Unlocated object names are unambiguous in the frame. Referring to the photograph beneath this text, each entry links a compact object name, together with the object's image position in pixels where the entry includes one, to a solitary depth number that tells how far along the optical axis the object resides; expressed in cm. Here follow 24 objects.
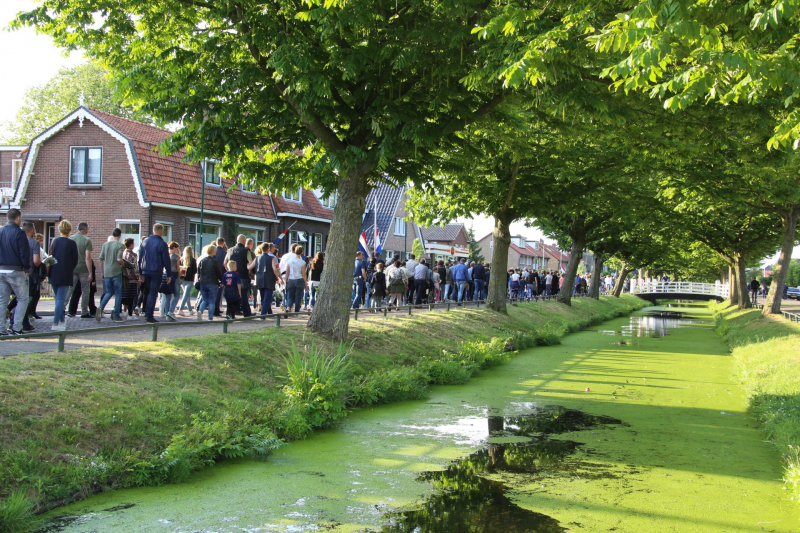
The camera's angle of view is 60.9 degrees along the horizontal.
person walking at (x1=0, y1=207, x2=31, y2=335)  939
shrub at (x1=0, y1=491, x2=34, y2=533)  482
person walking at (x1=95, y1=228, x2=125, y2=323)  1225
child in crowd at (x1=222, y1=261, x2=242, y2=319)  1354
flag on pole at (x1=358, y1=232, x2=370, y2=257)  2060
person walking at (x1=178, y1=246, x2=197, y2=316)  1414
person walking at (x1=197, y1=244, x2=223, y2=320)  1330
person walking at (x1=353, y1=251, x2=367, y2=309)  1886
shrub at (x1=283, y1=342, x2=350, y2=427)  859
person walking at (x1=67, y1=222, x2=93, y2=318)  1237
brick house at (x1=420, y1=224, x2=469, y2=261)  6969
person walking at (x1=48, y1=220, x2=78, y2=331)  1100
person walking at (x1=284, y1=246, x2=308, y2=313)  1506
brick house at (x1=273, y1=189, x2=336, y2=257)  3203
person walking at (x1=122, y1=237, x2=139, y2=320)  1270
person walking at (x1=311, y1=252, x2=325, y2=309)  1691
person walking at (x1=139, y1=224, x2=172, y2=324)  1195
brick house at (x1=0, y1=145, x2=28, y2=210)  3175
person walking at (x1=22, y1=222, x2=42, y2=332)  1069
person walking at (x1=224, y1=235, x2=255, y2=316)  1413
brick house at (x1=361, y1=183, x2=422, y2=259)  4375
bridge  6444
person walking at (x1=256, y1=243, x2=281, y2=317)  1402
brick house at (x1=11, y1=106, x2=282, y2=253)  2458
